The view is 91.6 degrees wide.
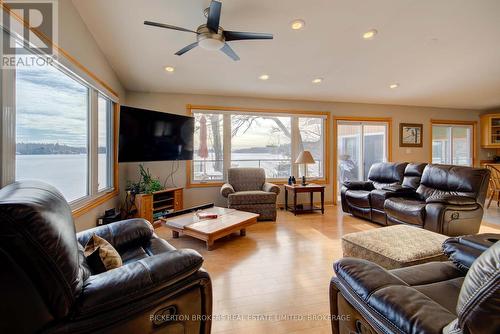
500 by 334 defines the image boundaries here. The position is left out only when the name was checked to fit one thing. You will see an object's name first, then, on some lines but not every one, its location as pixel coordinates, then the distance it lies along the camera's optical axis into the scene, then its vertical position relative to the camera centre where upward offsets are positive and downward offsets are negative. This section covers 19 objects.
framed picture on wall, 6.08 +0.80
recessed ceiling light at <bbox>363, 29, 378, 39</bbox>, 2.68 +1.49
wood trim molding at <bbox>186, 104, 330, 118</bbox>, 4.87 +1.20
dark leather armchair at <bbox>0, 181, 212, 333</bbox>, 0.77 -0.47
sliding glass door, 5.89 +0.45
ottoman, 1.86 -0.66
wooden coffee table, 2.86 -0.74
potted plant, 3.99 -0.35
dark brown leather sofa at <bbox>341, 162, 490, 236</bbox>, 3.02 -0.44
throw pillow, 1.31 -0.51
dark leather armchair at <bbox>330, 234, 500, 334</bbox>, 0.65 -0.51
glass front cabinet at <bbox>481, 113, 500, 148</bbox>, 6.34 +0.96
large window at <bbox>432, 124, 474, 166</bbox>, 6.52 +0.62
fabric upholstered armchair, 4.11 -0.58
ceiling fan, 2.11 +1.22
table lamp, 4.78 +0.16
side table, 4.63 -0.48
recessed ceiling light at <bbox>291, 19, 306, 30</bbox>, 2.48 +1.48
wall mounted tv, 3.21 +0.45
